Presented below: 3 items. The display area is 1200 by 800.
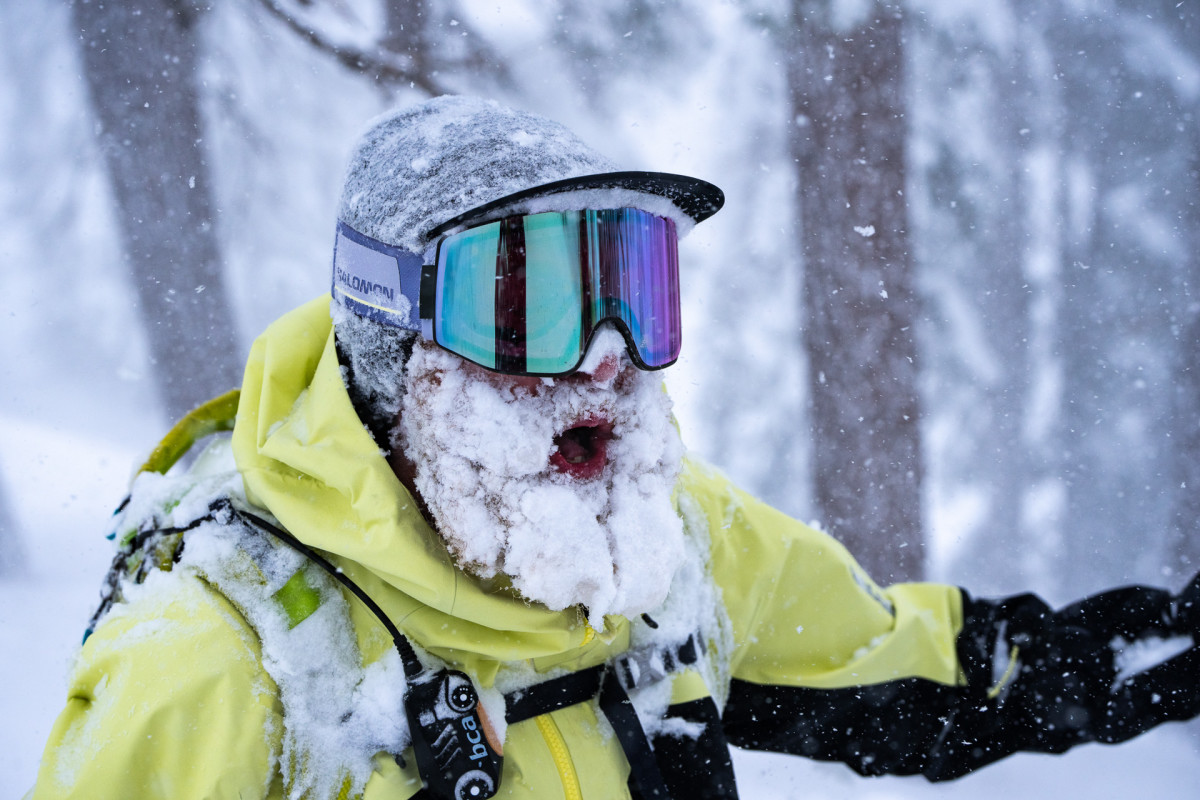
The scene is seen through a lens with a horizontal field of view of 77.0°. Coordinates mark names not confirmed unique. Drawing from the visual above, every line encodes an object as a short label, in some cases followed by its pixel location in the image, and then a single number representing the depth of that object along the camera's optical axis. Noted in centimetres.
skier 142
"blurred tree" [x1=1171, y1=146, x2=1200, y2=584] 579
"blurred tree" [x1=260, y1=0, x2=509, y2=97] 527
